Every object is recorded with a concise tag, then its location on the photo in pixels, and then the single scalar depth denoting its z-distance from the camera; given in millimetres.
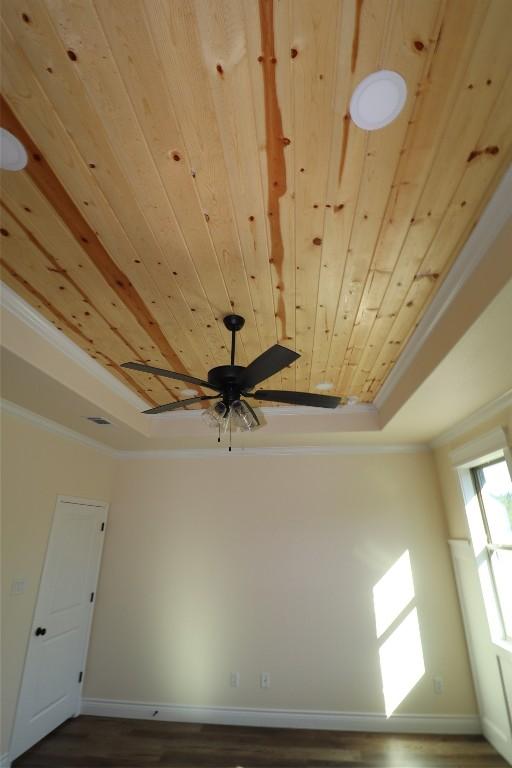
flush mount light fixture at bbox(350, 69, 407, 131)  1081
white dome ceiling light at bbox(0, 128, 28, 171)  1258
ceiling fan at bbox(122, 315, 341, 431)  1783
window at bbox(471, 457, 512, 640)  2959
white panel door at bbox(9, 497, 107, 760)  3027
